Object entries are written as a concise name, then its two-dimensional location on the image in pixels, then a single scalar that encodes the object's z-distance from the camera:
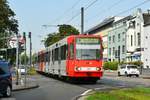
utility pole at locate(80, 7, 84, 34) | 44.98
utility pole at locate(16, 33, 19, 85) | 27.51
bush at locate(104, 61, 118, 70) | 81.95
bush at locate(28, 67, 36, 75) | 56.71
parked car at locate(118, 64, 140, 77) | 54.31
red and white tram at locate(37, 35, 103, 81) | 29.44
